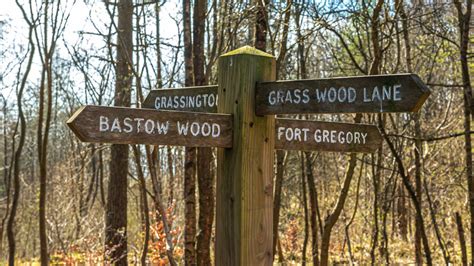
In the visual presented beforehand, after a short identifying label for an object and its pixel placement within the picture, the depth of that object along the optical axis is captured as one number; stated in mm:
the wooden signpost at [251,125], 2791
